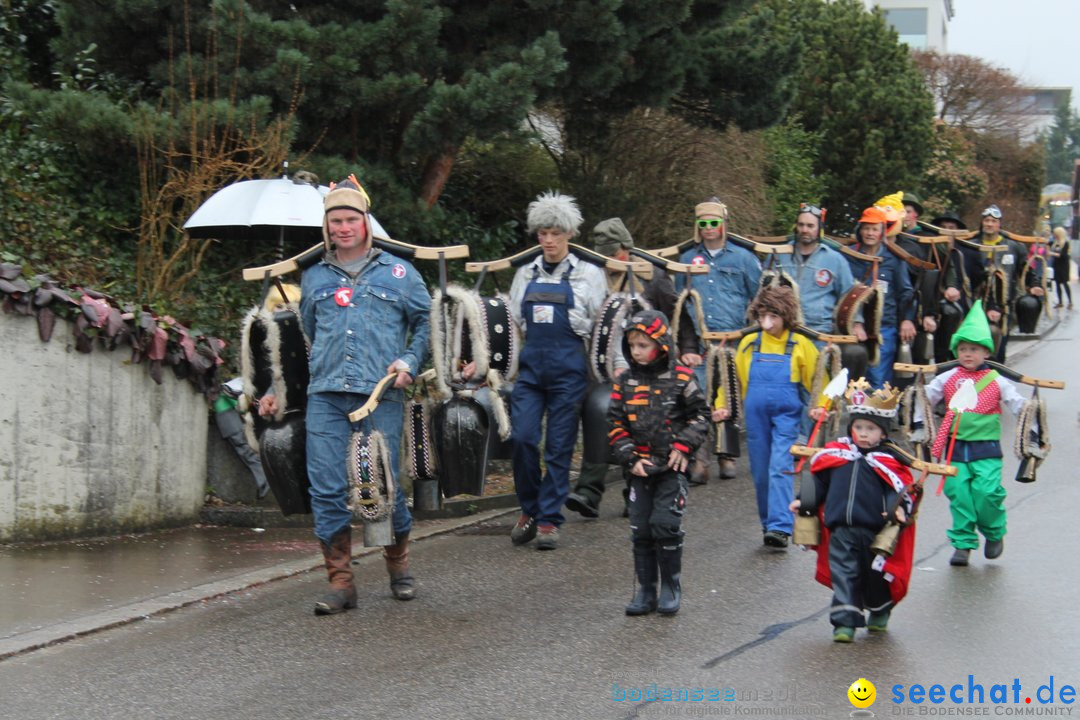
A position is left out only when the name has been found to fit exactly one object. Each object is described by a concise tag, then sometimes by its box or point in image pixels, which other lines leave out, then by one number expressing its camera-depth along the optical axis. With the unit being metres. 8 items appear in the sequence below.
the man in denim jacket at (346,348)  7.29
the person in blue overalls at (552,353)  8.80
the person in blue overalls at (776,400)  8.81
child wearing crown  6.84
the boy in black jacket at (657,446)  7.22
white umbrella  10.28
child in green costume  8.27
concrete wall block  8.71
